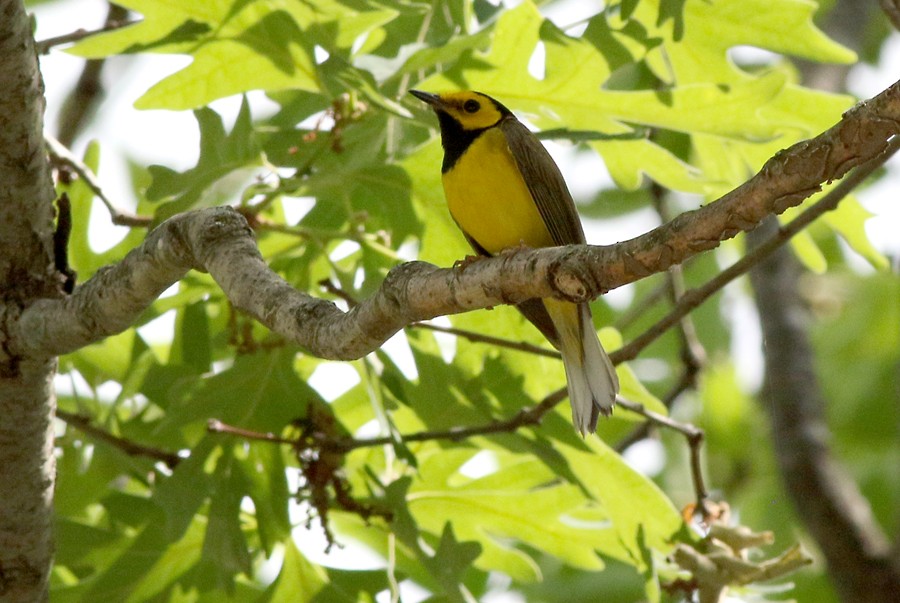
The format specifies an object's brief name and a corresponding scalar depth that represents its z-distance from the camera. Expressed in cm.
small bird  798
